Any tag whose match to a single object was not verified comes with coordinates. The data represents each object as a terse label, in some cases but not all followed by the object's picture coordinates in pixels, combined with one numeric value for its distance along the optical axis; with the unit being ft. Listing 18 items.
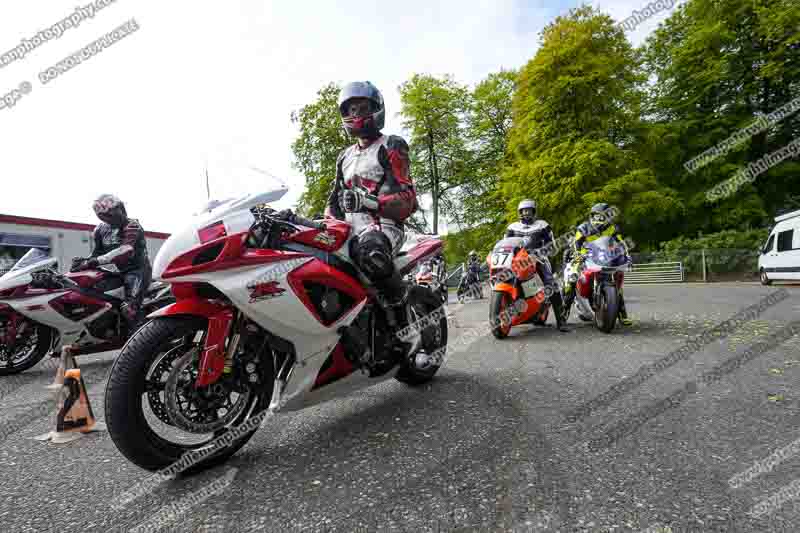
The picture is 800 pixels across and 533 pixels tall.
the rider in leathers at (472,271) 55.77
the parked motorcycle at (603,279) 18.65
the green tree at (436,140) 92.73
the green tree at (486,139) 92.02
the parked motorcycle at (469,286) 50.88
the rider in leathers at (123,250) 17.66
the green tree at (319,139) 85.61
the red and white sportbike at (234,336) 6.39
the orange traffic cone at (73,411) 9.04
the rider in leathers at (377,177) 9.59
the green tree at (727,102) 70.49
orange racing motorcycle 19.29
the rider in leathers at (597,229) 20.45
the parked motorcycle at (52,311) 16.17
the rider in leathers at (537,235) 20.85
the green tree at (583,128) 64.44
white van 45.11
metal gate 67.51
